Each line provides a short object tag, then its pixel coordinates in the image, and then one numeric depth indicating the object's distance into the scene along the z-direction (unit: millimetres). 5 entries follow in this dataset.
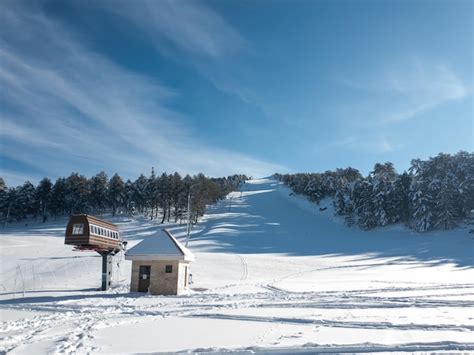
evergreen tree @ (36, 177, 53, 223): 86125
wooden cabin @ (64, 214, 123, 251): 24906
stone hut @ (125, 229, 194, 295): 24672
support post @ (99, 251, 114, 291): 26203
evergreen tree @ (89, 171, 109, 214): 87938
